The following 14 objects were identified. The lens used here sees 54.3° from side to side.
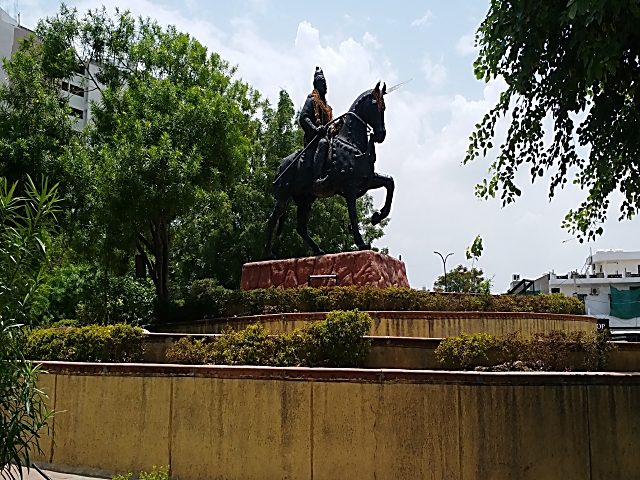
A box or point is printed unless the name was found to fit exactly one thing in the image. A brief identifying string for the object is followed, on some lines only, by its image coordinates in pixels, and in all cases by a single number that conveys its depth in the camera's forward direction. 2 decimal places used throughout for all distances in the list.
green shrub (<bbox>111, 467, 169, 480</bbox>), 6.28
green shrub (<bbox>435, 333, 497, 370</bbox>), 6.74
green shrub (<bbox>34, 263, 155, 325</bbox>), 21.20
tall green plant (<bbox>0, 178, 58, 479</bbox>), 4.27
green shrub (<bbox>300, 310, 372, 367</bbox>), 7.33
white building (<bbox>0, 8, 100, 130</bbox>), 37.12
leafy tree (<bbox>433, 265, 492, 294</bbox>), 47.53
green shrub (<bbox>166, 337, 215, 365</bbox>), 7.76
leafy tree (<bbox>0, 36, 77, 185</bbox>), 17.25
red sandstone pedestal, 13.30
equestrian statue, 13.92
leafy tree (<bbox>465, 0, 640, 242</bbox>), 5.73
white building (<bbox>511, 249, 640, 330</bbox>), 34.47
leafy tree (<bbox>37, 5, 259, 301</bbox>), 14.77
